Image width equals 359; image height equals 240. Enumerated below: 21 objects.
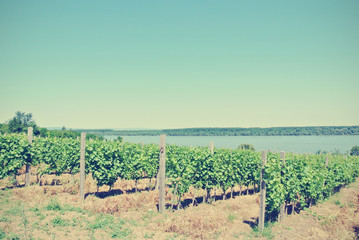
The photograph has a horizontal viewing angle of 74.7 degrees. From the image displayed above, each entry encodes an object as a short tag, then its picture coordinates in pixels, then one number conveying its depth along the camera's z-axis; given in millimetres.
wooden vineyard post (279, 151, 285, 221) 9062
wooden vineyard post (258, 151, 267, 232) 7930
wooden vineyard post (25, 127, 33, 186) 12688
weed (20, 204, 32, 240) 6565
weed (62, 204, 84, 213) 9105
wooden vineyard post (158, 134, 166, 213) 9289
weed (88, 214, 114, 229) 7654
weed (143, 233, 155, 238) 7211
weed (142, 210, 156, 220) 8754
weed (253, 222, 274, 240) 7498
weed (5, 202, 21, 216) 8470
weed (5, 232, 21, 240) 6450
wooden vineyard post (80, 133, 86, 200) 10656
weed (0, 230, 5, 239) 6519
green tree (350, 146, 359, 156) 62438
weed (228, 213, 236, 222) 8658
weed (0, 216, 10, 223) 7772
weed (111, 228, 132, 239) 7082
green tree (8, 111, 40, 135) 47050
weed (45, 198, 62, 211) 9122
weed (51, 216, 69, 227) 7701
